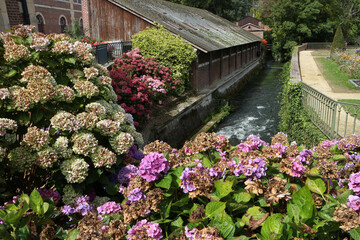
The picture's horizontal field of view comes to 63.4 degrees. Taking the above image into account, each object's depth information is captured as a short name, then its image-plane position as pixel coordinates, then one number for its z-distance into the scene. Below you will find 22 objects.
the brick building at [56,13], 30.19
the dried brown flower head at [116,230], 1.87
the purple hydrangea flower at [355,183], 1.92
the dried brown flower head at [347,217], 1.64
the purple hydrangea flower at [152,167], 2.17
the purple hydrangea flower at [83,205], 2.53
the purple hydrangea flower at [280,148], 2.50
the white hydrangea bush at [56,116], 2.90
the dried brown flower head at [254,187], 2.01
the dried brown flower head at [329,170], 2.17
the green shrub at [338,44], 30.69
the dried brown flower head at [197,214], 1.91
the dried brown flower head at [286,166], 2.22
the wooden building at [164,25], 15.18
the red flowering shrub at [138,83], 8.85
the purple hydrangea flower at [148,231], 1.78
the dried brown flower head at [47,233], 1.95
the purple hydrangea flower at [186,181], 2.07
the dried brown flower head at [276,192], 1.93
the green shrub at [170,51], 13.12
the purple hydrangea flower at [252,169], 2.13
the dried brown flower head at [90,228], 1.73
